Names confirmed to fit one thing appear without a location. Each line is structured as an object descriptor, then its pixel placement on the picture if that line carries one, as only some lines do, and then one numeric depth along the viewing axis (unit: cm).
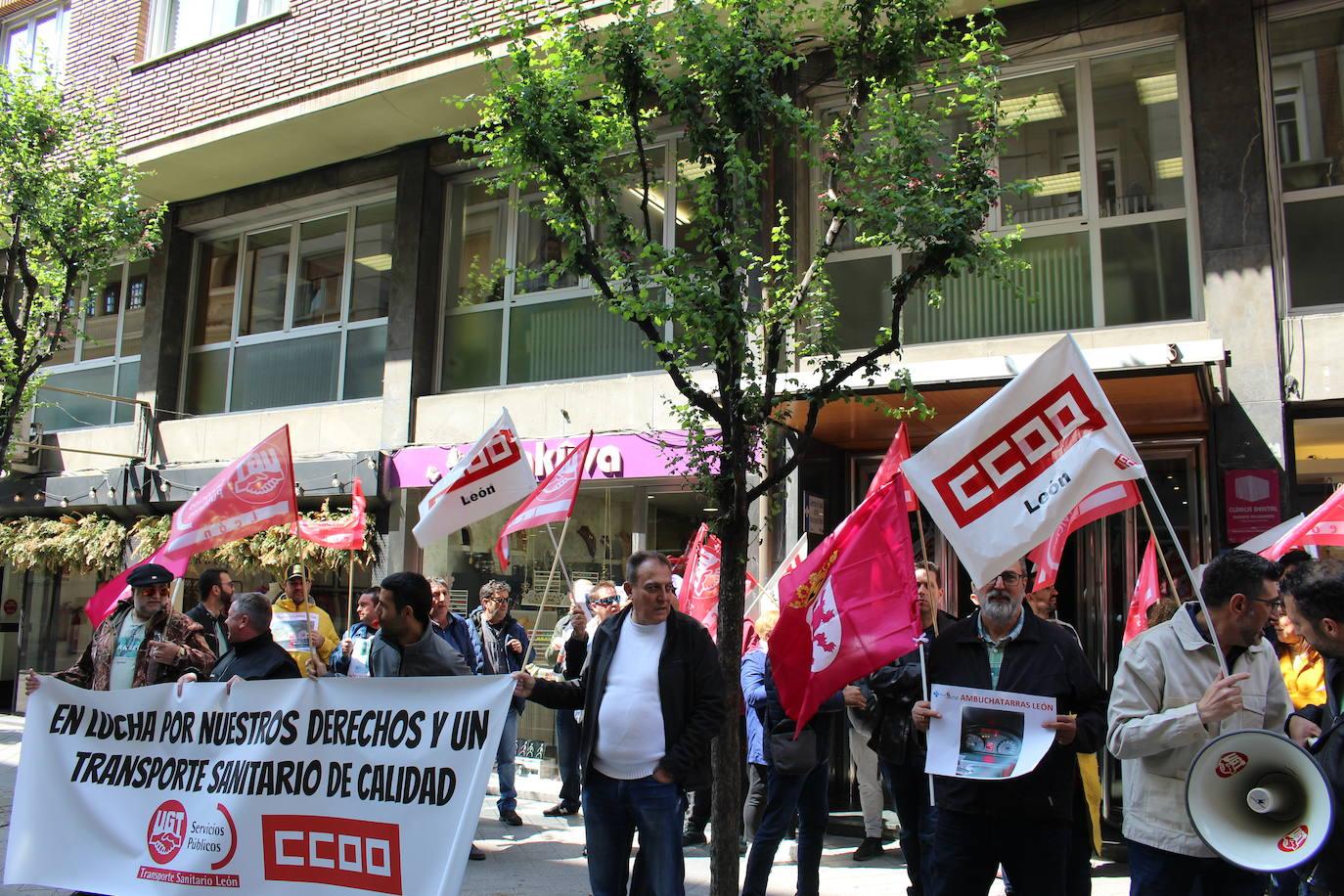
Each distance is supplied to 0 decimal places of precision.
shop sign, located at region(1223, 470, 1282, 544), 884
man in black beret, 616
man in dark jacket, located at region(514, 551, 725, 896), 471
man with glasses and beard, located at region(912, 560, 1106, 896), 434
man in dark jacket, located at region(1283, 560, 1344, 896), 342
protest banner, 464
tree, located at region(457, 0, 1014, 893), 585
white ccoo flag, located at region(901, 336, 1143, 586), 463
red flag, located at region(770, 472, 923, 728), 541
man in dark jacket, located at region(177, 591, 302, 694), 549
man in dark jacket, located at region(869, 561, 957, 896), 599
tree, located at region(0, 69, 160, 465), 1248
